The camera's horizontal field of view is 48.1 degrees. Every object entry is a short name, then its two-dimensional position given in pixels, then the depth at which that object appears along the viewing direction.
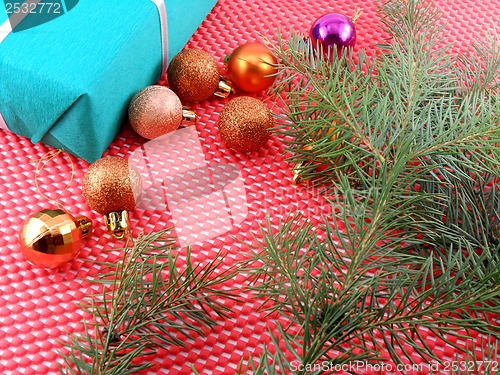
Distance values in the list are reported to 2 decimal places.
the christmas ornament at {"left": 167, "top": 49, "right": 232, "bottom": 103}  0.72
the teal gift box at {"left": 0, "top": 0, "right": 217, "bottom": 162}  0.63
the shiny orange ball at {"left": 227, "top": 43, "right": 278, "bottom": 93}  0.73
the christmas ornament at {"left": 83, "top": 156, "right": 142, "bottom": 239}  0.61
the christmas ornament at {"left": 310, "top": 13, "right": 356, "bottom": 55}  0.76
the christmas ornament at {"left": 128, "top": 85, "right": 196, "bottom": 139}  0.68
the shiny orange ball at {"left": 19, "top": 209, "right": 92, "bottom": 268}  0.57
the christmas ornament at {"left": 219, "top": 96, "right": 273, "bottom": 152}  0.68
